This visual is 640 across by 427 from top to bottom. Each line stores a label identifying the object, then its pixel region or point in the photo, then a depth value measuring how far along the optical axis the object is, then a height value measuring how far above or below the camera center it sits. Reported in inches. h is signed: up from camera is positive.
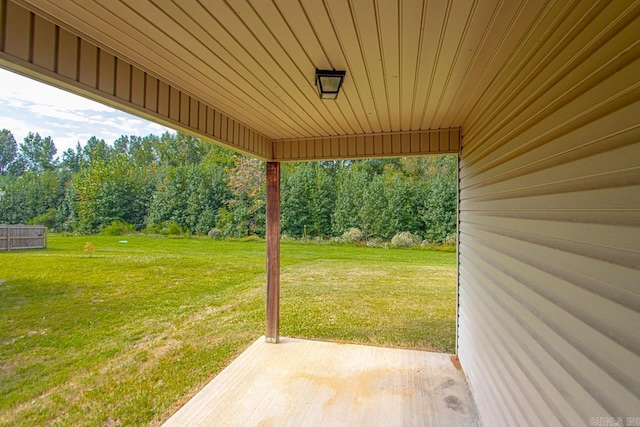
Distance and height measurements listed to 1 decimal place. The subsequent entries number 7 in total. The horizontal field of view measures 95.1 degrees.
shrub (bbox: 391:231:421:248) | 404.8 -28.6
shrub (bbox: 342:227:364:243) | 429.4 -25.7
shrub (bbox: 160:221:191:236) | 400.8 -19.9
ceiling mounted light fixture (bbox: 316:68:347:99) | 69.0 +33.3
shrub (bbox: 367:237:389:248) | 415.2 -34.4
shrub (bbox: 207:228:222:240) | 426.3 -26.4
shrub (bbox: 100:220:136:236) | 314.7 -16.5
